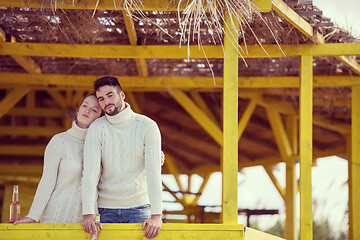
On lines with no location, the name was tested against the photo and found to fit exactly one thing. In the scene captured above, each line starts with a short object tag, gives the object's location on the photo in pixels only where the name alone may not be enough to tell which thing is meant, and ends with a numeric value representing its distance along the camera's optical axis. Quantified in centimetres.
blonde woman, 593
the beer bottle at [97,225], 570
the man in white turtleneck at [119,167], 573
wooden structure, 683
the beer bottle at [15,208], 609
